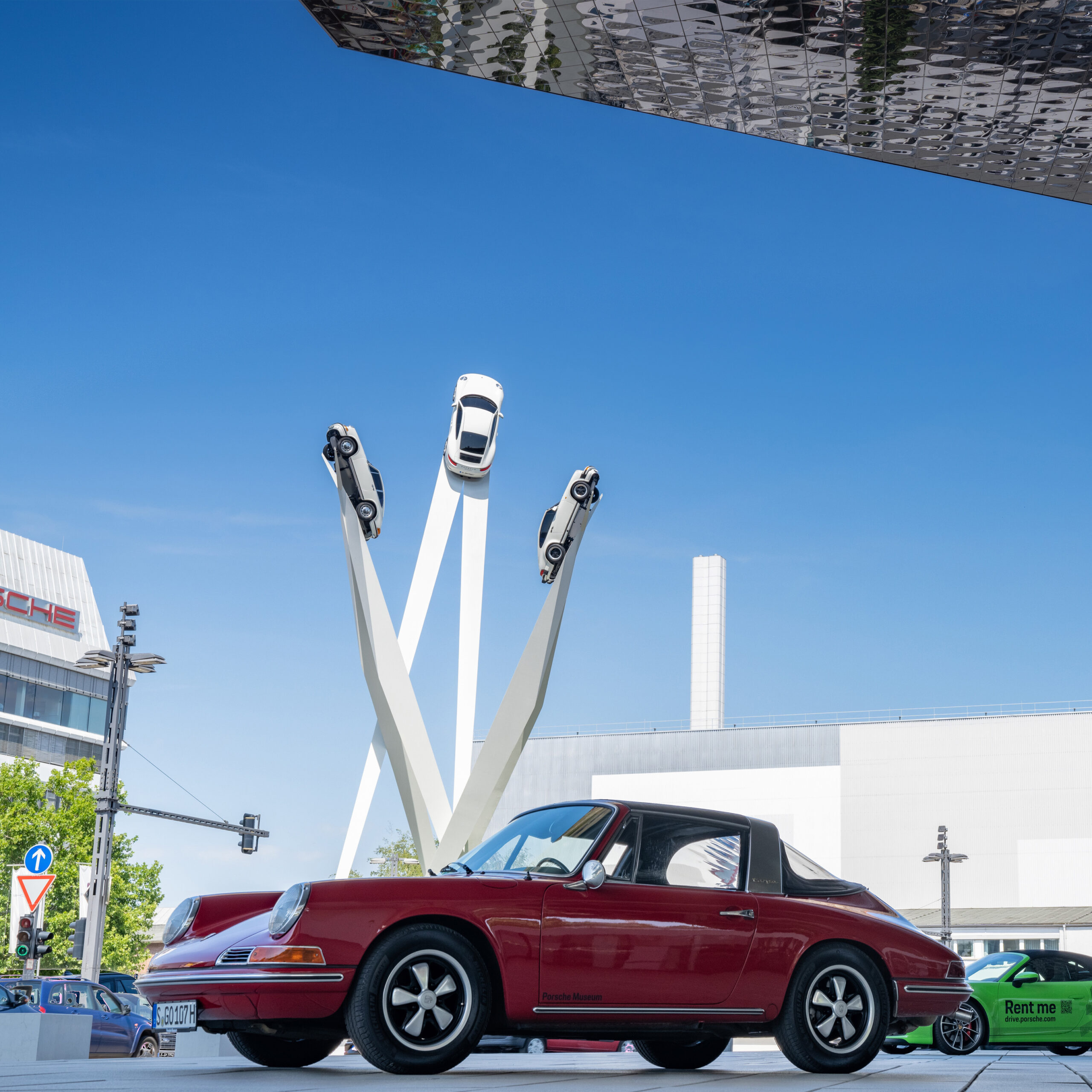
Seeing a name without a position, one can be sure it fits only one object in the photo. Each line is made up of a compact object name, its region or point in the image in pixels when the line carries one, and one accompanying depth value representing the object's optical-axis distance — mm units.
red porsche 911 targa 5730
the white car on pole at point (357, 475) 22016
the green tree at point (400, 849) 75312
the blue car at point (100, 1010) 18062
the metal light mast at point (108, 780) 26141
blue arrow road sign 18719
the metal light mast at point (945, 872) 43688
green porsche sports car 14500
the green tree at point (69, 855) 43000
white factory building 56594
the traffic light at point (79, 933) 25625
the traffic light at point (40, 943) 19891
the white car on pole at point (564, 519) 22828
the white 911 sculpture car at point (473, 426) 24141
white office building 63781
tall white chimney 71438
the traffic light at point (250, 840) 33125
